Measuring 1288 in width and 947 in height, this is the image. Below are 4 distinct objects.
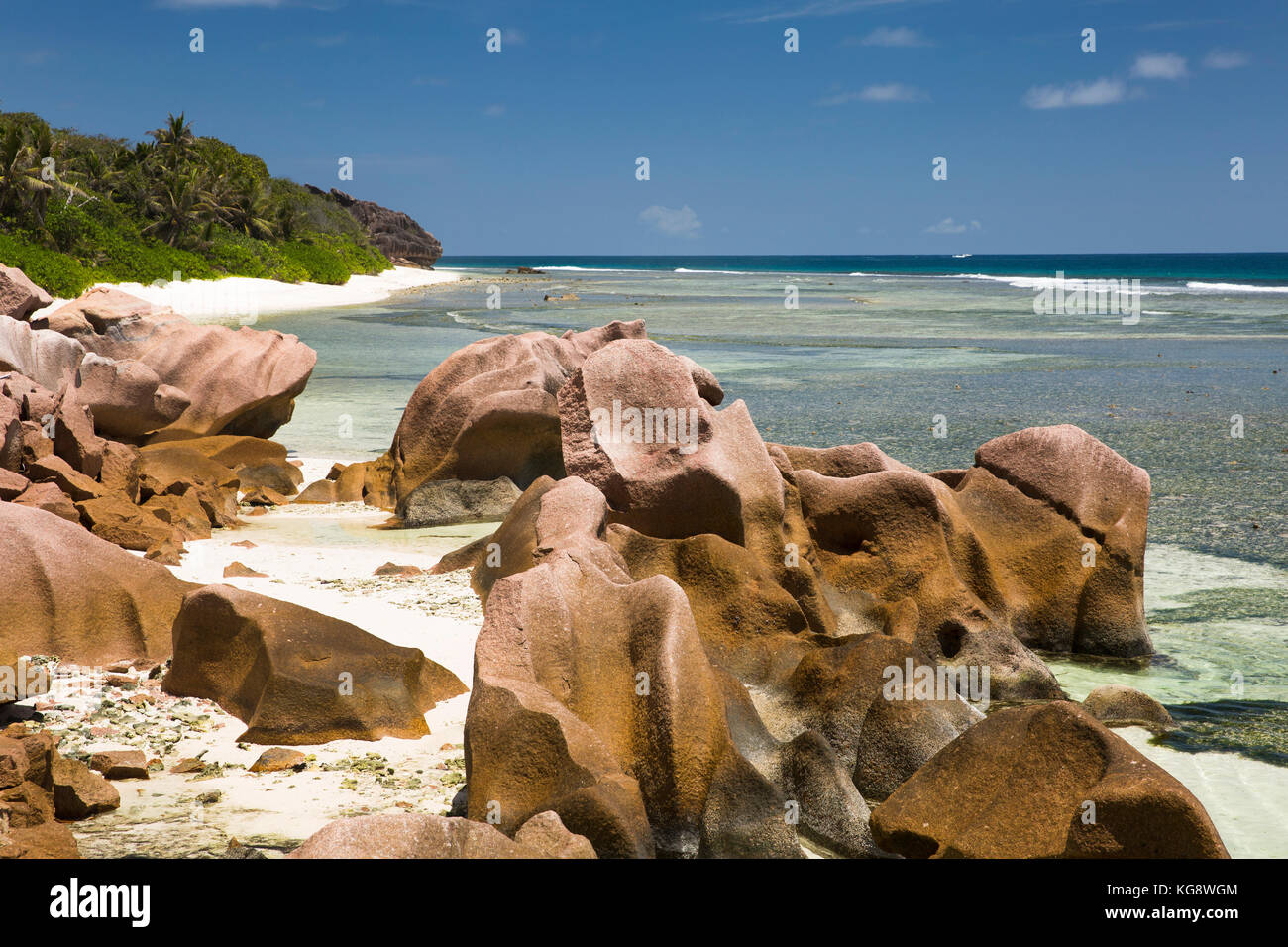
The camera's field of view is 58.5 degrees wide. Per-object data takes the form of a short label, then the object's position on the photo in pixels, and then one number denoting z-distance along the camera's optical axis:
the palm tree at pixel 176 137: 60.12
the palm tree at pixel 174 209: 49.59
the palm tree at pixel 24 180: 37.81
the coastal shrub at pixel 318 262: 60.50
